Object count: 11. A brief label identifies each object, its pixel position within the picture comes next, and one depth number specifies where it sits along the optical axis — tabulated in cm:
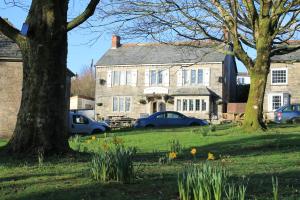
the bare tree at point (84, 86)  9412
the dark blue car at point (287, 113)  3578
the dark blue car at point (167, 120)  3722
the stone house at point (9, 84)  3328
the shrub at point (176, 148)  1132
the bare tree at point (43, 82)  1024
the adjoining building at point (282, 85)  5025
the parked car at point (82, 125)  3453
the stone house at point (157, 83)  5106
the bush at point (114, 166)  655
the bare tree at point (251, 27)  2022
